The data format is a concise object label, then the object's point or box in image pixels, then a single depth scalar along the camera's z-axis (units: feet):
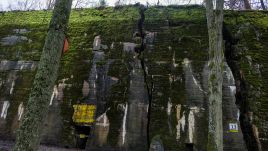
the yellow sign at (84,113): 21.35
